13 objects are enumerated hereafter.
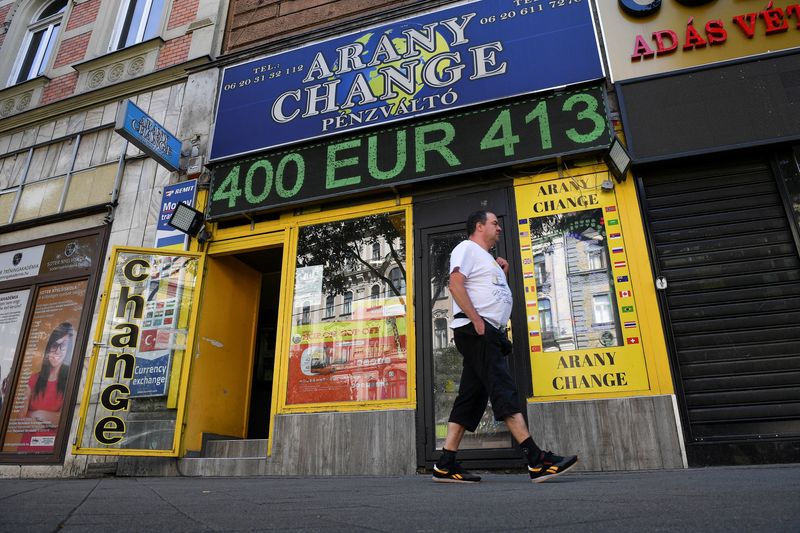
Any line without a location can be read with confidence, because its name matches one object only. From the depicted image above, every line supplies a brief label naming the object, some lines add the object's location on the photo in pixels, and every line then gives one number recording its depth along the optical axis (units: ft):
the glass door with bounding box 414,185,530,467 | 15.39
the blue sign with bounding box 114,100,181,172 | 20.34
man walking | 10.10
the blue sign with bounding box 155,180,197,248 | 22.18
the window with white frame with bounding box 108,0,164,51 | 30.12
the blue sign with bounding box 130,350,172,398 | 19.27
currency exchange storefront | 15.34
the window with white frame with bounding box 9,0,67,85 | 33.11
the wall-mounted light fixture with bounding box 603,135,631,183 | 16.24
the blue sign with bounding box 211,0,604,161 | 19.04
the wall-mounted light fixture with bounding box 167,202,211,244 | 21.01
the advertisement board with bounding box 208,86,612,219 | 17.47
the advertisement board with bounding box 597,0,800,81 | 17.17
